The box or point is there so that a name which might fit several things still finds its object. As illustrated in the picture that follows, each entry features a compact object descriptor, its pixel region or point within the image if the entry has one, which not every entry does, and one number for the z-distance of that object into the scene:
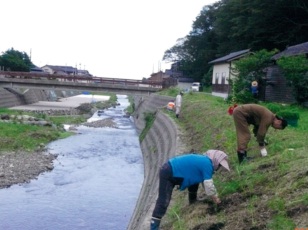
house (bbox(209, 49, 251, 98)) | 32.47
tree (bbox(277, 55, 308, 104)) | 18.76
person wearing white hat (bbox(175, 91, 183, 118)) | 23.16
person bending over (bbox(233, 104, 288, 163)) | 8.09
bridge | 48.06
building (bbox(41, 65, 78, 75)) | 103.59
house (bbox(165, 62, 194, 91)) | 60.16
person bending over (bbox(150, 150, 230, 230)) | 6.56
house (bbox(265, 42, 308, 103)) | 22.28
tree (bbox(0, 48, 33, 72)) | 72.00
